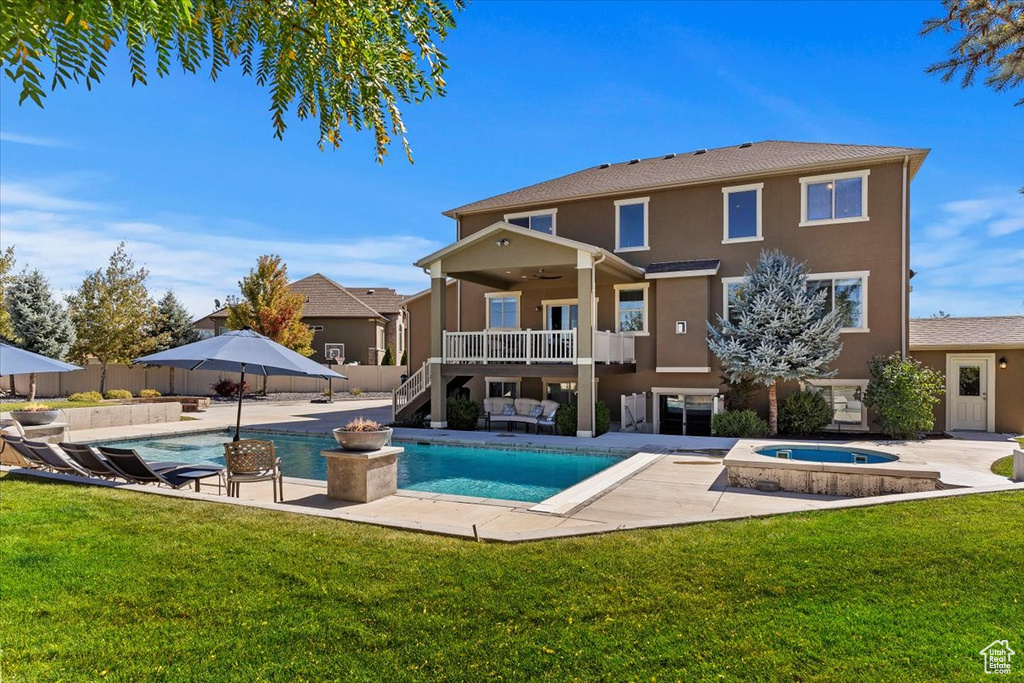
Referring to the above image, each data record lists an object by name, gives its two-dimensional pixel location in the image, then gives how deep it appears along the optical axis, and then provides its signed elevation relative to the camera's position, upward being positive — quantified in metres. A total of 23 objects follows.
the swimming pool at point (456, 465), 10.84 -2.49
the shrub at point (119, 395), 26.23 -1.97
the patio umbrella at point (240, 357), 9.88 -0.07
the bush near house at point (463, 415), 18.06 -1.85
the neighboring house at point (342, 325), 41.53 +2.10
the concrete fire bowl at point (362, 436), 8.58 -1.22
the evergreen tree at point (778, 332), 15.80 +0.74
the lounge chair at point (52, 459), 9.71 -1.83
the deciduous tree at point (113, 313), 30.33 +2.07
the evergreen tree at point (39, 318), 30.06 +1.72
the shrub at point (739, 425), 16.05 -1.88
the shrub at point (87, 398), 23.12 -1.89
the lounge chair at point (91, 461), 9.31 -1.81
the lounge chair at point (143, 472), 8.99 -1.93
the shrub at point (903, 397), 15.02 -0.98
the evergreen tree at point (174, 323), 35.94 +1.85
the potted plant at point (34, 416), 13.90 -1.58
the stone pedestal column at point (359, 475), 8.52 -1.80
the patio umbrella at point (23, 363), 10.67 -0.24
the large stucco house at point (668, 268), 16.36 +2.69
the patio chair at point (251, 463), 8.70 -1.67
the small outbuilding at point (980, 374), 17.02 -0.40
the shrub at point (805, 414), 16.30 -1.56
